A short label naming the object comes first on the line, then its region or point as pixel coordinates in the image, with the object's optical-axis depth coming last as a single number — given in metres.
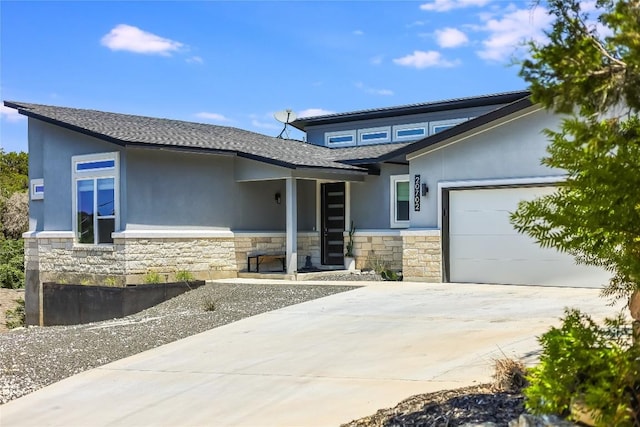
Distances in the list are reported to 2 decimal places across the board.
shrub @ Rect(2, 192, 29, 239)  28.73
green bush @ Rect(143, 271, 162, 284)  16.36
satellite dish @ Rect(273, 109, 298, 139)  24.06
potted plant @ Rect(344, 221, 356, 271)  18.97
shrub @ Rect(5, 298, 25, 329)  19.30
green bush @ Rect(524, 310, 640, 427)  3.74
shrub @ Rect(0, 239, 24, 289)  24.44
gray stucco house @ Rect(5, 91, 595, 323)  15.11
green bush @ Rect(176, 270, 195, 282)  16.84
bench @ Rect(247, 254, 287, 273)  18.50
